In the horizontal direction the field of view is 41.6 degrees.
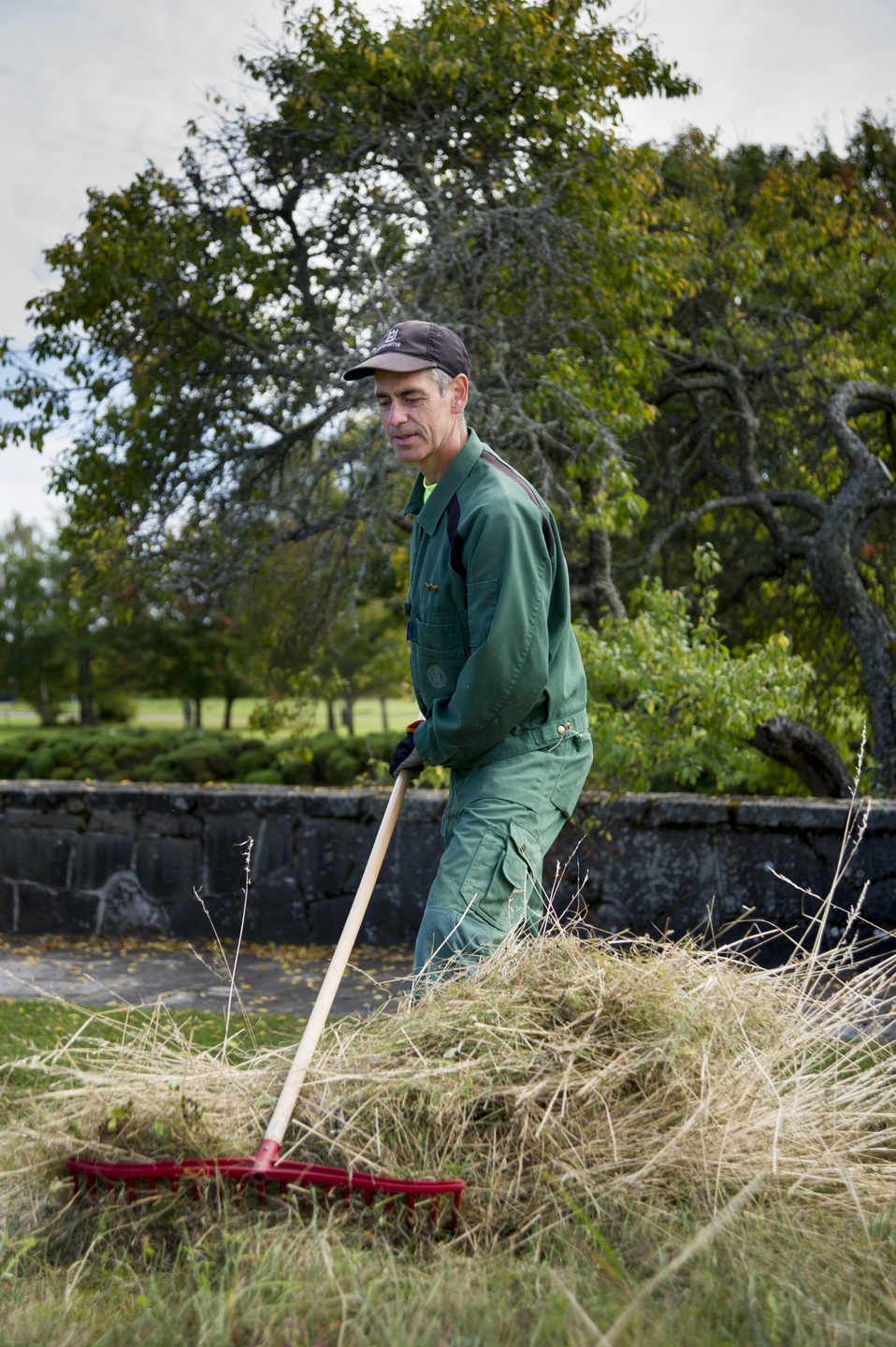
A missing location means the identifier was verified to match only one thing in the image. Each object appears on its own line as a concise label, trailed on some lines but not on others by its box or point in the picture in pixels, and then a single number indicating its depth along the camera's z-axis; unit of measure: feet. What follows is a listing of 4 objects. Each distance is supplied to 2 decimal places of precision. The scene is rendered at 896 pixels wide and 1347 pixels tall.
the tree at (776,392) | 29.66
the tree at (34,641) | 89.20
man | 9.27
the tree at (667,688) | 18.34
